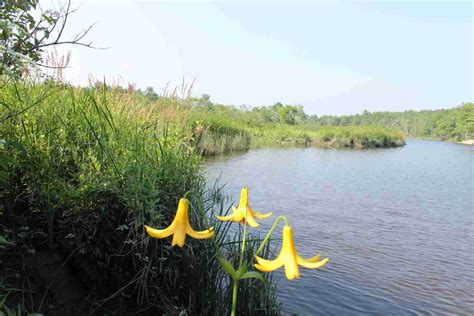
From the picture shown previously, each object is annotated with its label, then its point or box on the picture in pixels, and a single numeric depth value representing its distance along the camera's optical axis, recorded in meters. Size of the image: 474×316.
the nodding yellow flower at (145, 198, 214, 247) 0.42
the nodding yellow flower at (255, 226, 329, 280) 0.38
